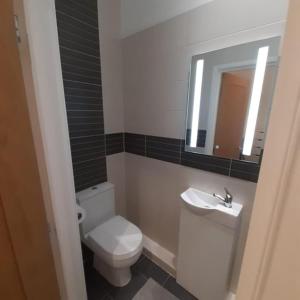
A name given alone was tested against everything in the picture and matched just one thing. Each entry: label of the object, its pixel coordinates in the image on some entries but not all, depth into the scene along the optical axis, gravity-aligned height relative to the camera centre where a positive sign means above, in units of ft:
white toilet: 4.30 -3.41
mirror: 3.44 +0.28
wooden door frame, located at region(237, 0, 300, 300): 1.06 -0.54
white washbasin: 3.63 -2.17
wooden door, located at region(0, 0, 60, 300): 1.40 -0.73
